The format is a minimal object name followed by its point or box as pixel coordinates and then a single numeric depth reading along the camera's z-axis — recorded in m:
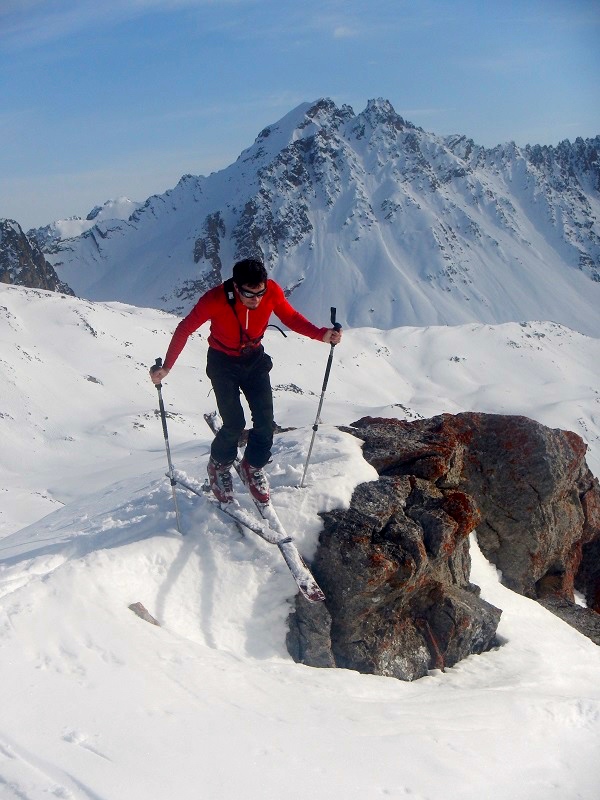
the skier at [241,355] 7.49
